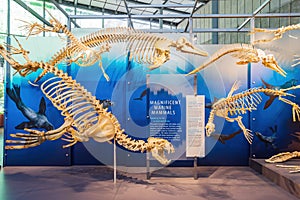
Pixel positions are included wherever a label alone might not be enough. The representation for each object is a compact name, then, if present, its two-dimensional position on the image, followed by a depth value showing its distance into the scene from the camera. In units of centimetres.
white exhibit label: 497
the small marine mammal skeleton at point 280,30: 478
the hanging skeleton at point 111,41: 471
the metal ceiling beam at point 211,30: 683
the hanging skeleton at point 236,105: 513
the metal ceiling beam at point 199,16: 591
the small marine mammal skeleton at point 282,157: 511
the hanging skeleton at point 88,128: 413
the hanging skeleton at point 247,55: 465
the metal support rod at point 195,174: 489
